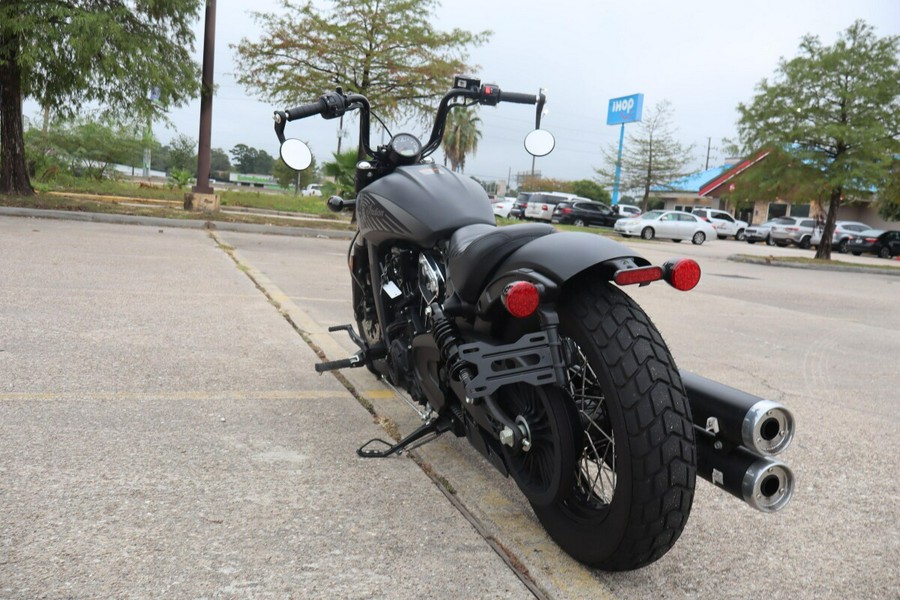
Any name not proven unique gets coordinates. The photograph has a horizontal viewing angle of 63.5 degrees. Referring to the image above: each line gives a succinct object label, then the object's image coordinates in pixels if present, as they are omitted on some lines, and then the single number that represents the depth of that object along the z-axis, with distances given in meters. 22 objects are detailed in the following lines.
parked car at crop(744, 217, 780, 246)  35.25
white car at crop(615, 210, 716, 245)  29.97
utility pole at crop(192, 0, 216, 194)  16.89
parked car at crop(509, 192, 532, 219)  38.81
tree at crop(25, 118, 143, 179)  26.88
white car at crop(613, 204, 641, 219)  46.28
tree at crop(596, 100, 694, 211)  51.38
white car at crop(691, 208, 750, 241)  38.41
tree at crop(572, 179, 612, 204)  56.75
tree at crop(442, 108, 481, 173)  65.94
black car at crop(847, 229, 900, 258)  30.70
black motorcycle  2.00
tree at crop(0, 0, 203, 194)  13.21
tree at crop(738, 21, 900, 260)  20.12
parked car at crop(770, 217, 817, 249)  33.47
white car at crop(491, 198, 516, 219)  39.35
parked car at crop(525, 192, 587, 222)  36.28
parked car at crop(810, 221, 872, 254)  31.48
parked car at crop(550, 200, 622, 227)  34.69
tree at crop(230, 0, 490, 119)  18.50
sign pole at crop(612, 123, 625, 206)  50.28
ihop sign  51.69
